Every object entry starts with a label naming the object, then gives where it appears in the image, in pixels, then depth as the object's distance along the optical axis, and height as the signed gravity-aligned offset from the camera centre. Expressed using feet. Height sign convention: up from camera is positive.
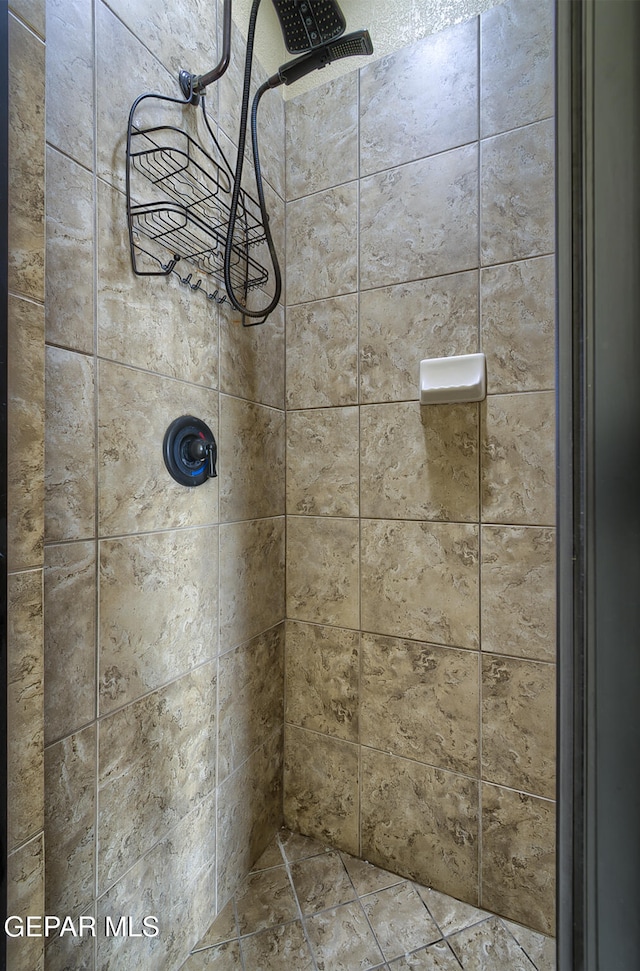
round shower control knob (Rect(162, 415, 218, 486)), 3.11 +0.20
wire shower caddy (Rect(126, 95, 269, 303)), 2.84 +1.98
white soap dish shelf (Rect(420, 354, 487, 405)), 3.64 +0.85
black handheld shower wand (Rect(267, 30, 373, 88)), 3.13 +3.19
